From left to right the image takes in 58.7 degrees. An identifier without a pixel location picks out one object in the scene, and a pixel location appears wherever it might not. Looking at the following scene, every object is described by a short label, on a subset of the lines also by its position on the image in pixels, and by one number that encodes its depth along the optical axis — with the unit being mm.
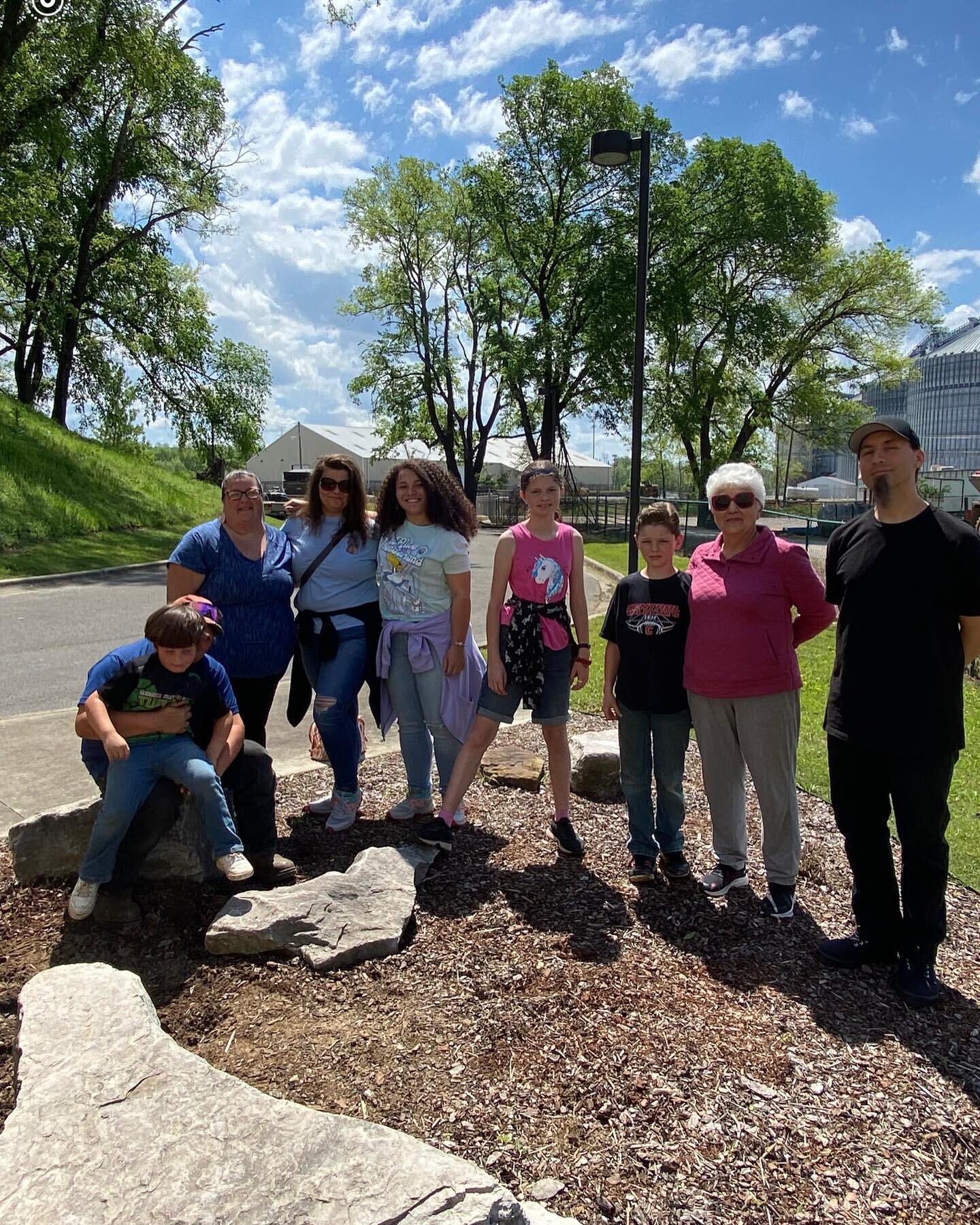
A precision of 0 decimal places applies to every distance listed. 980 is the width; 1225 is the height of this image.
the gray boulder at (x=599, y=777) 4883
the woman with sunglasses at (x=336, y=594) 4164
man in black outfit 2979
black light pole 7922
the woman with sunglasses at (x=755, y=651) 3455
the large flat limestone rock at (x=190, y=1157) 1787
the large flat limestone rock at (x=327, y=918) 3090
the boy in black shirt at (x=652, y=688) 3734
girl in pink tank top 3916
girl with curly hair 4070
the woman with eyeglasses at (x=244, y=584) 3904
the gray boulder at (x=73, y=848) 3586
